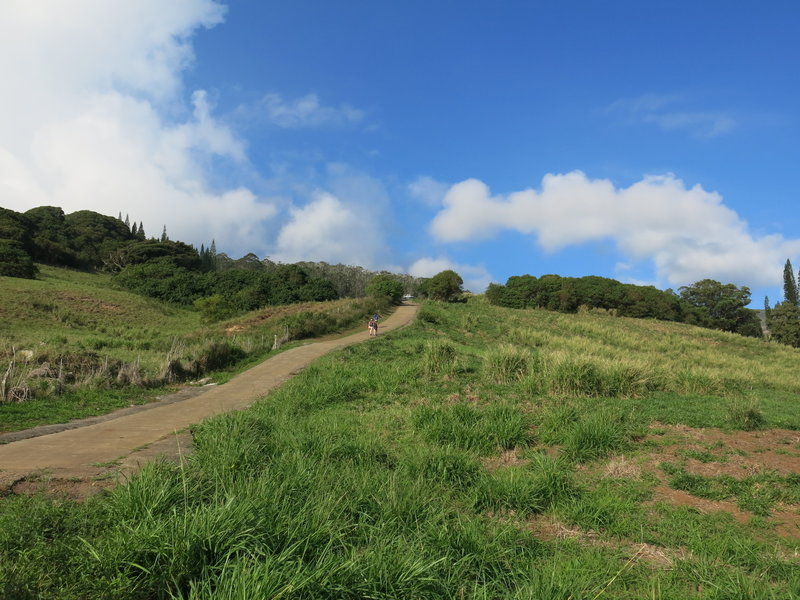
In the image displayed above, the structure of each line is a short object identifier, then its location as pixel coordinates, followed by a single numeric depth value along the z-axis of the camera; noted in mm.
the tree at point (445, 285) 60969
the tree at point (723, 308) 68125
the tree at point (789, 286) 82500
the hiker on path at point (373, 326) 23514
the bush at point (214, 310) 42750
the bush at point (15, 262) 43534
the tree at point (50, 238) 60875
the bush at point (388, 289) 45562
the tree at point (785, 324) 57156
